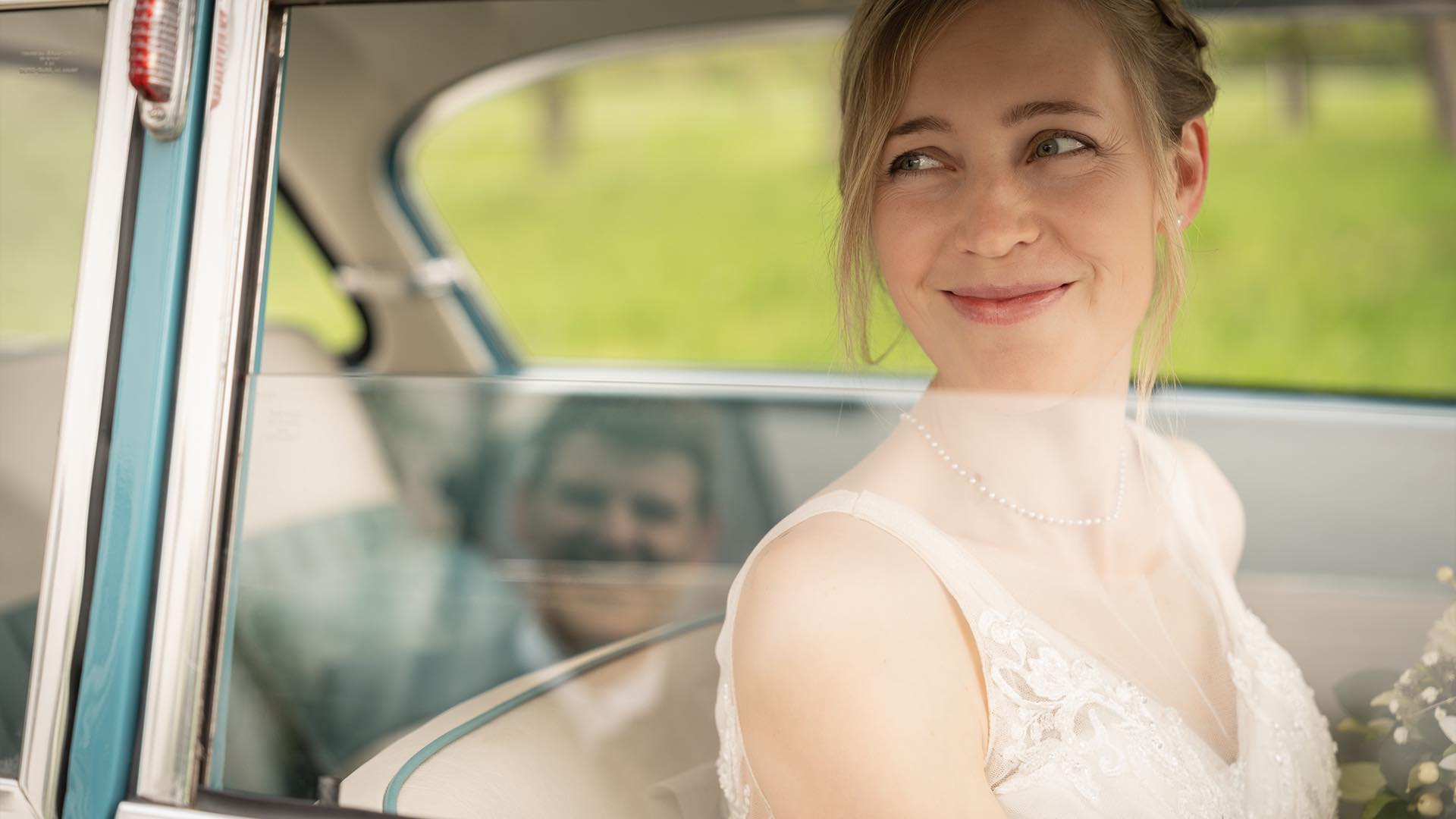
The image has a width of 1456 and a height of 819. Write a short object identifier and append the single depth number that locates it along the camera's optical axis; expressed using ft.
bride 3.58
